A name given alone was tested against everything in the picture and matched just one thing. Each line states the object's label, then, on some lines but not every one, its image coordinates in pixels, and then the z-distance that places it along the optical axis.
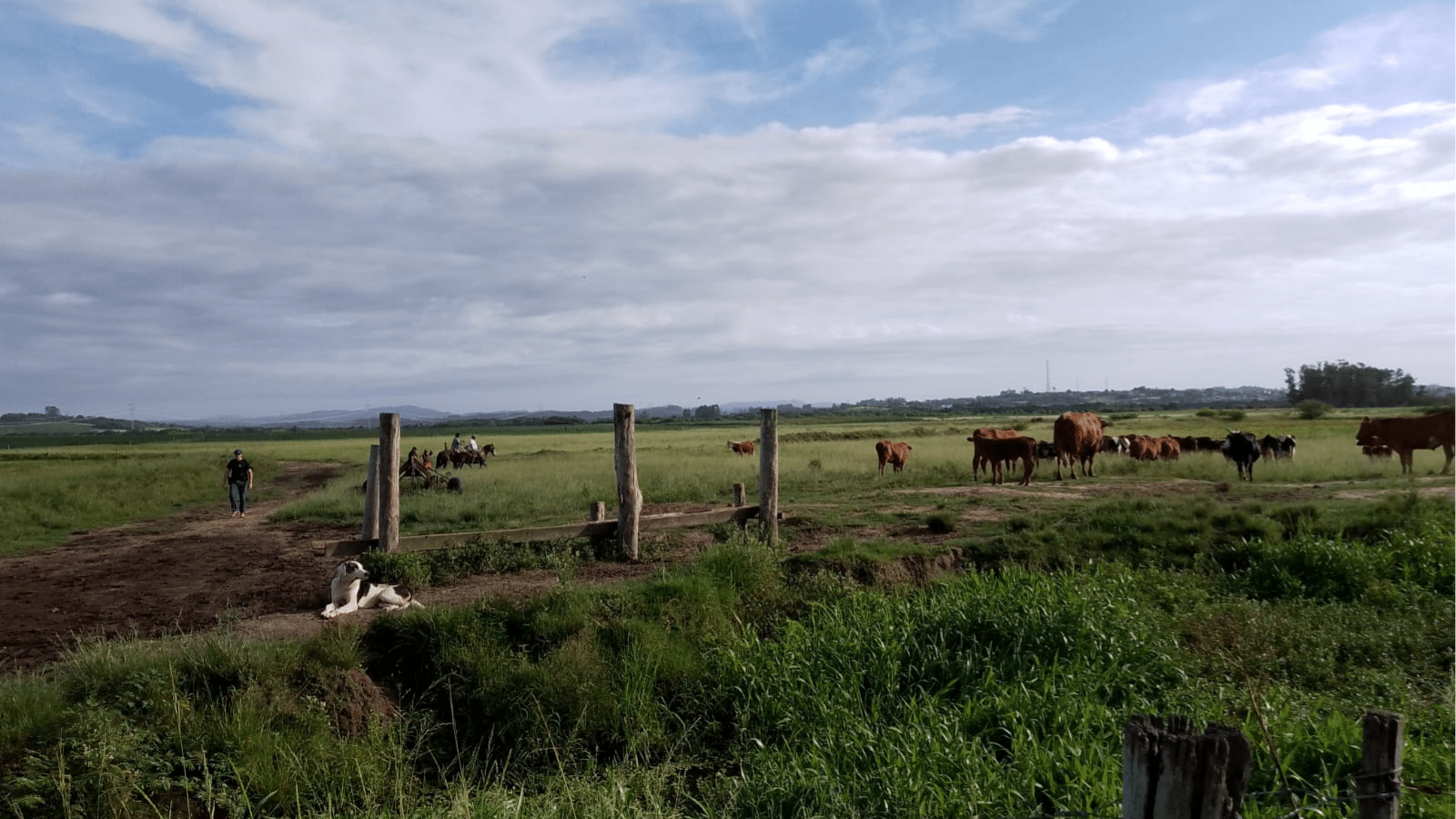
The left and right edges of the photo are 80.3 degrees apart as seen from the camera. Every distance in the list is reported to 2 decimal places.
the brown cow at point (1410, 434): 20.05
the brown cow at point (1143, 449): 25.50
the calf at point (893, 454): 23.16
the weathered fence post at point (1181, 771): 2.36
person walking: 18.91
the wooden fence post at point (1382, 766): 2.84
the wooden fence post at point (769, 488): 12.24
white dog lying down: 8.77
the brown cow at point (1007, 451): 20.11
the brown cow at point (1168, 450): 25.84
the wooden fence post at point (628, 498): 11.29
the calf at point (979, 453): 21.78
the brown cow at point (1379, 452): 21.45
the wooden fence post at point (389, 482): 10.02
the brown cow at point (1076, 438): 22.25
